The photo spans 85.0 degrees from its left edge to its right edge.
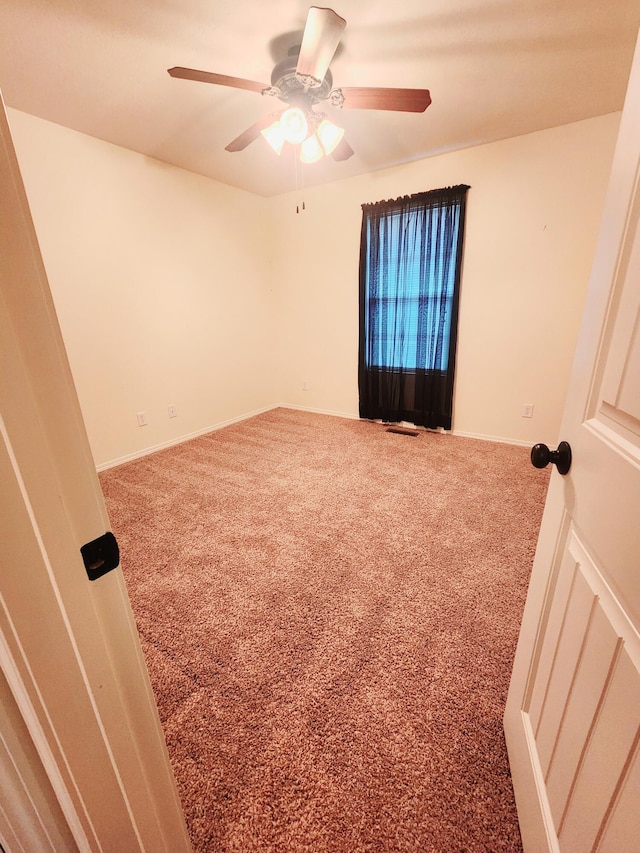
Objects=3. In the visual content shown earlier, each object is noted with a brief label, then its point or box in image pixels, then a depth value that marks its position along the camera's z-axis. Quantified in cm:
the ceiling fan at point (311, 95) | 140
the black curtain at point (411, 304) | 310
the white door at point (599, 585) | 50
